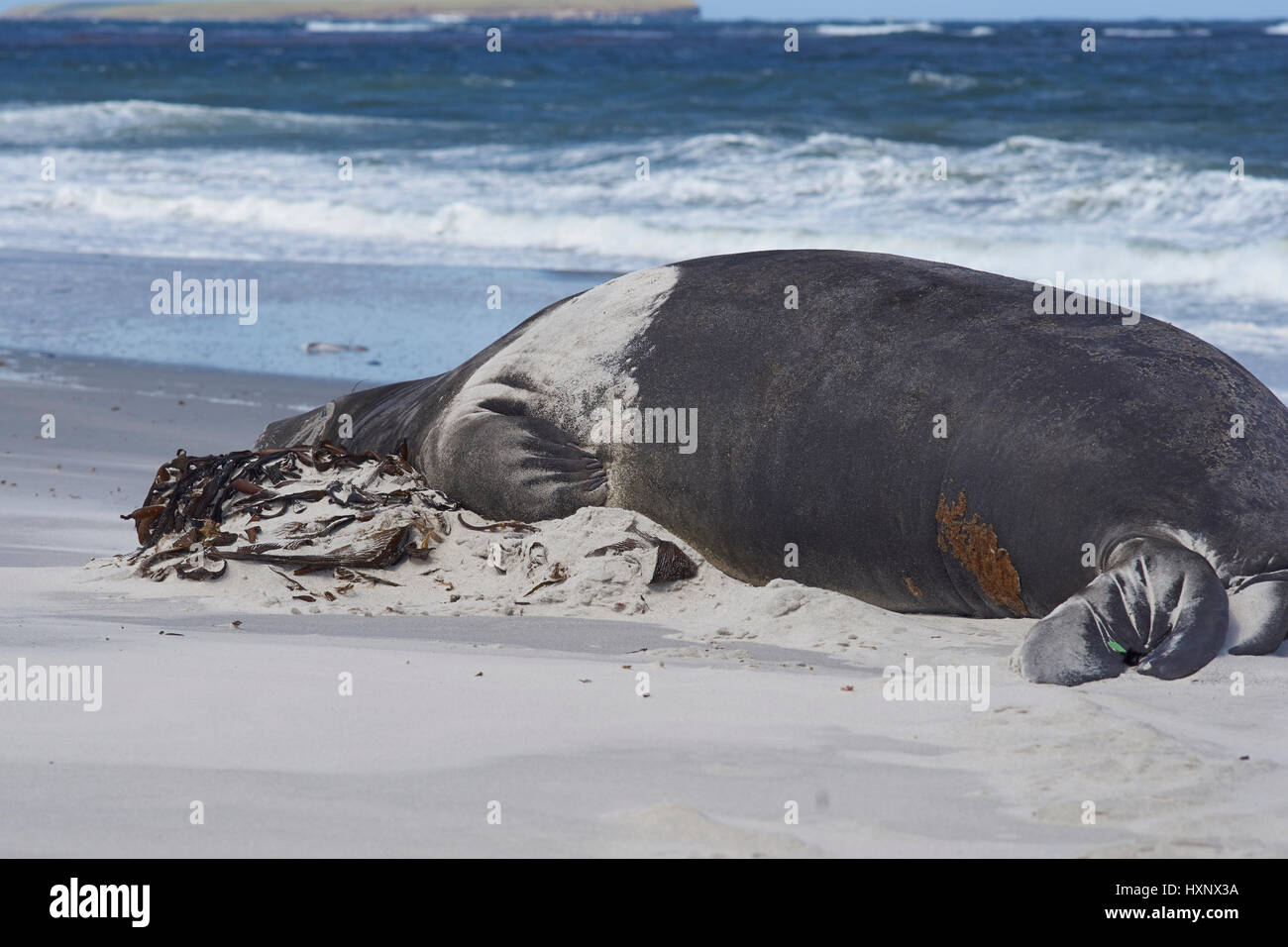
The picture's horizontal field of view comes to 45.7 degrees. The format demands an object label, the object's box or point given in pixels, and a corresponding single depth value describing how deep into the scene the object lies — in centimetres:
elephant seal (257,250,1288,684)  364
